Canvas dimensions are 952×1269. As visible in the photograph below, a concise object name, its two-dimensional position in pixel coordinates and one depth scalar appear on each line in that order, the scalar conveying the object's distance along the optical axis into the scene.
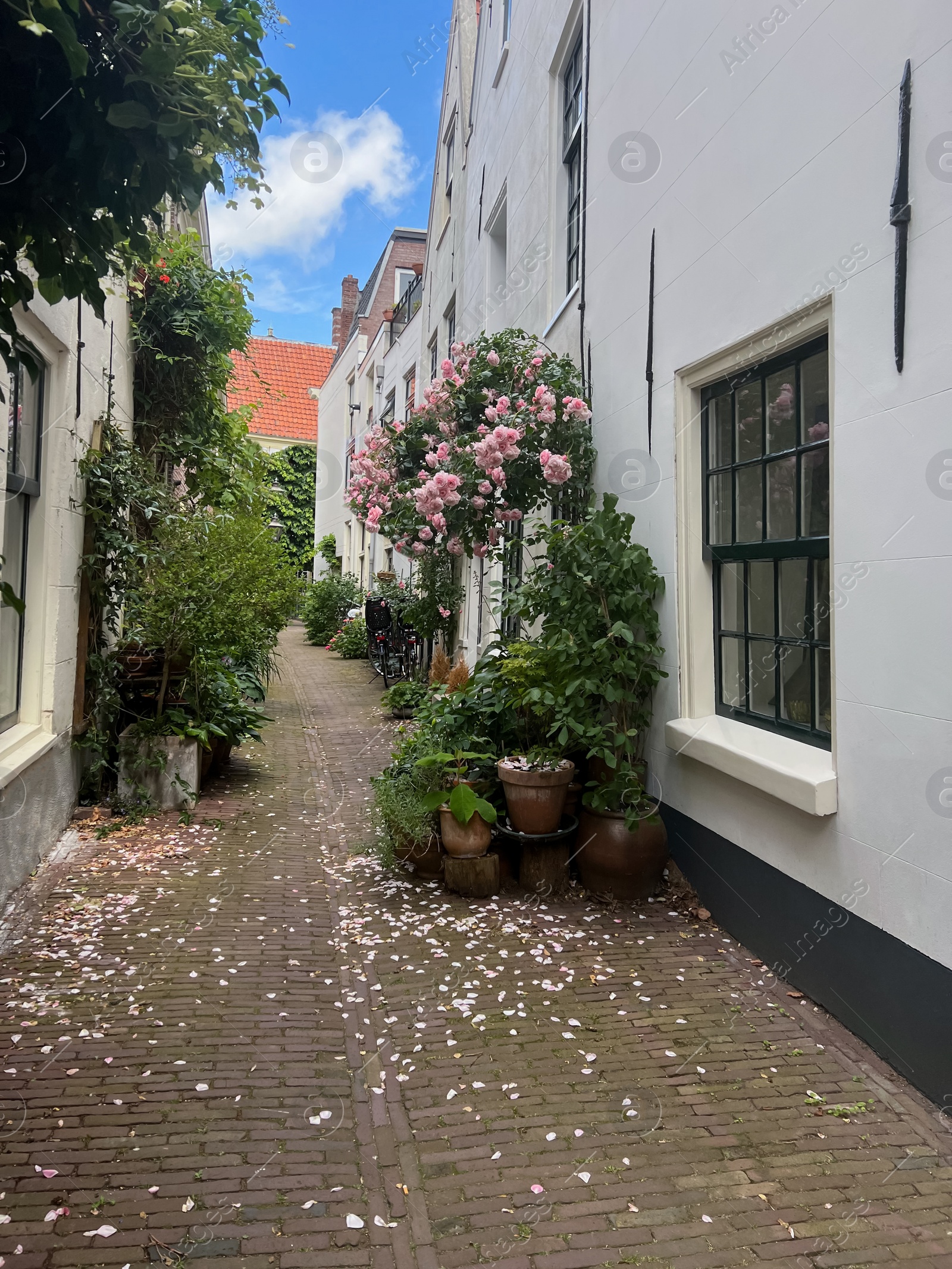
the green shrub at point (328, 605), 19.73
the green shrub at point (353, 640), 17.22
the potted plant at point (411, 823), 4.92
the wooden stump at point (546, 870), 4.82
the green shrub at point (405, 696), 10.55
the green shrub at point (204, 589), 6.27
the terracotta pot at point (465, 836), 4.78
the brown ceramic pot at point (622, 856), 4.60
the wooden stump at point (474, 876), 4.76
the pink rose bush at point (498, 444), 5.79
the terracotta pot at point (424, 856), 4.99
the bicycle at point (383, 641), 13.47
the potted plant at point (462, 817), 4.67
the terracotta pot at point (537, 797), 4.70
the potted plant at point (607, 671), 4.62
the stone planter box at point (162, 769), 6.25
